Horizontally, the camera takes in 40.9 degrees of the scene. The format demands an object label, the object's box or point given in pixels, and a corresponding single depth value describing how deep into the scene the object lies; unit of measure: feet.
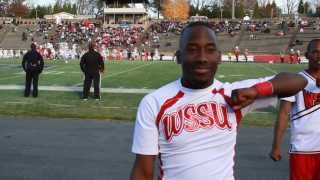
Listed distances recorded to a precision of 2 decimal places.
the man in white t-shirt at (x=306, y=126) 10.96
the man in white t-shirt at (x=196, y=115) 6.69
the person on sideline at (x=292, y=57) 107.29
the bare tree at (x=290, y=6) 279.22
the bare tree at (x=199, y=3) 279.90
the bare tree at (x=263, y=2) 302.95
